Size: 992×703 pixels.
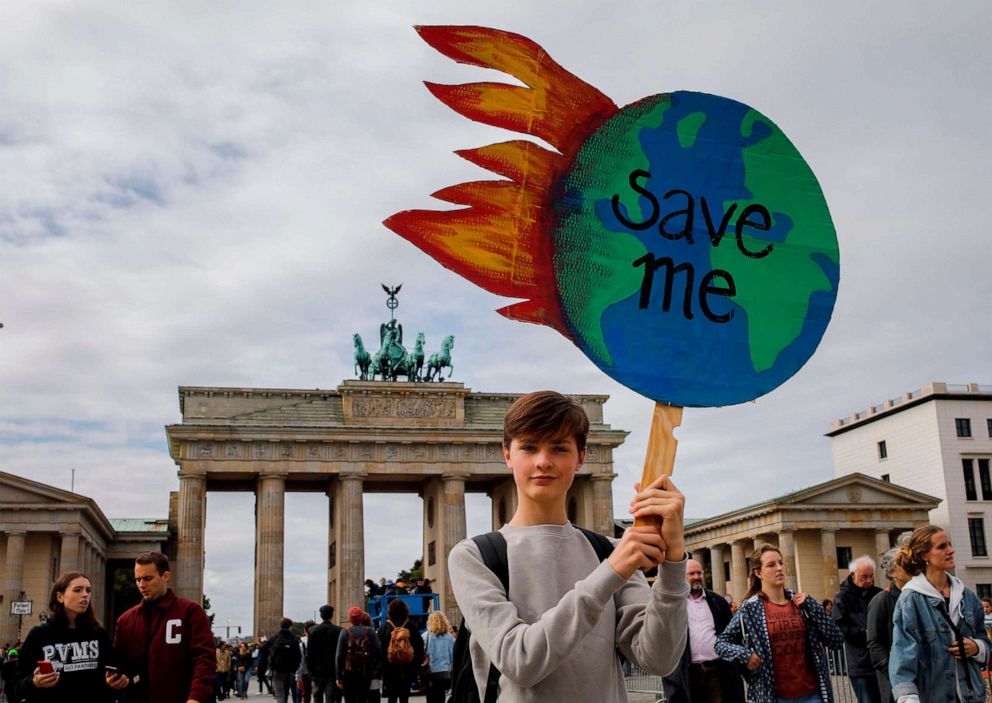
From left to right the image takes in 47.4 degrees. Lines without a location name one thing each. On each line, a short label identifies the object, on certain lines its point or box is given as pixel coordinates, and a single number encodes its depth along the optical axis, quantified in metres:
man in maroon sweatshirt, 7.52
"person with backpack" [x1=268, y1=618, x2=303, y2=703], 20.11
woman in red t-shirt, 7.80
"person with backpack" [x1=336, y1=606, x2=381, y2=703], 15.70
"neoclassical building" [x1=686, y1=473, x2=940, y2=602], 60.91
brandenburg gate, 59.22
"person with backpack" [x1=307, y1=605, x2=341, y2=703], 17.52
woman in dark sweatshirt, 7.55
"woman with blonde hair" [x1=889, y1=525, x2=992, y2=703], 6.88
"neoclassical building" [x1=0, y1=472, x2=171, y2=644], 51.44
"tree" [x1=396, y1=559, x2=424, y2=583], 90.96
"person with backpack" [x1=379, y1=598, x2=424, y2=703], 15.73
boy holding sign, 2.83
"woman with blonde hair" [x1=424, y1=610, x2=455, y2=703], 16.38
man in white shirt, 9.20
